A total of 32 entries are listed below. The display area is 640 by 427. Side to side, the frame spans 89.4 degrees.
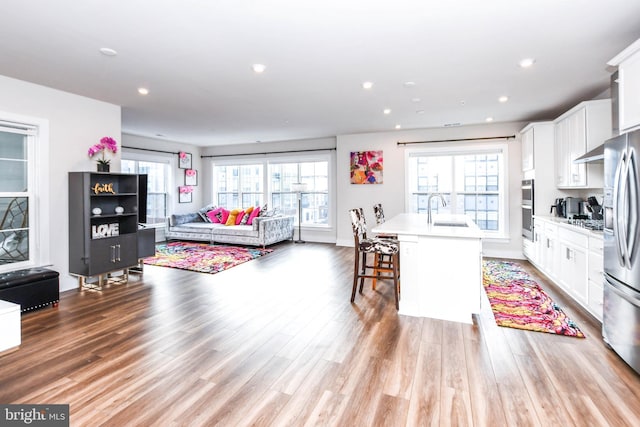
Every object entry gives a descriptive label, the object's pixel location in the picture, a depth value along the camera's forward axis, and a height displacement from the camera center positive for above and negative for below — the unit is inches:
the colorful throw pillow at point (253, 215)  315.3 +0.4
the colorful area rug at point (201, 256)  215.3 -31.0
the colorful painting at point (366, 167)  279.3 +42.2
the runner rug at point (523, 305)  119.0 -39.1
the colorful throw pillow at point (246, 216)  317.4 -0.5
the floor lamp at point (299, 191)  305.6 +23.4
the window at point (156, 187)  307.4 +28.5
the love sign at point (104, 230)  169.9 -8.0
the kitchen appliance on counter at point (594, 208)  157.2 +3.3
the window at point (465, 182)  246.8 +26.2
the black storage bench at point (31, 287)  127.5 -29.5
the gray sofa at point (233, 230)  283.0 -13.9
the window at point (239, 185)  346.0 +33.2
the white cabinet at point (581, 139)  150.6 +38.1
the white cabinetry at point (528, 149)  206.7 +43.7
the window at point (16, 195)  148.1 +10.0
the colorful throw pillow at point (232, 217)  319.3 -1.5
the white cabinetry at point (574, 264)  132.6 -21.6
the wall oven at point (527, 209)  208.1 +4.0
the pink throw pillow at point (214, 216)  332.2 -0.5
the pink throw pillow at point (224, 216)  327.3 -1.0
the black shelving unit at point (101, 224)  163.4 -4.6
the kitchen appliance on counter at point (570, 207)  177.8 +4.5
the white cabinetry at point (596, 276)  118.4 -23.1
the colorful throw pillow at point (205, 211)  334.0 +4.3
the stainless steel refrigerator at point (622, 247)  88.1 -9.5
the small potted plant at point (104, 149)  175.5 +37.2
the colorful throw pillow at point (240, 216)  318.0 -0.5
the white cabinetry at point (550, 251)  165.2 -19.8
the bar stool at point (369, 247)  144.4 -15.0
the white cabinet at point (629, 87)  95.0 +39.4
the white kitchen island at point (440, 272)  124.0 -22.3
